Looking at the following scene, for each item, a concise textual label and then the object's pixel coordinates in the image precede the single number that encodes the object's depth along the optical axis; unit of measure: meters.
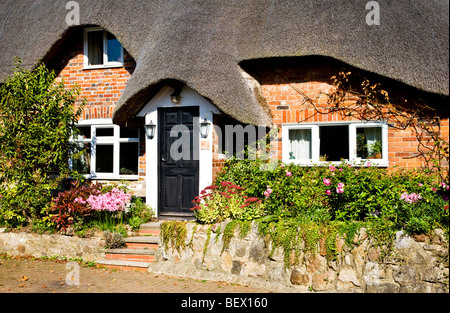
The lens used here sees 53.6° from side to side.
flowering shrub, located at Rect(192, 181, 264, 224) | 7.33
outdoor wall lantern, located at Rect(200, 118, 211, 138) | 8.70
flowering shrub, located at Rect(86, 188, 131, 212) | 8.56
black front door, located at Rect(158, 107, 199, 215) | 9.00
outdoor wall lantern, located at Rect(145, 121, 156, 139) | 9.09
